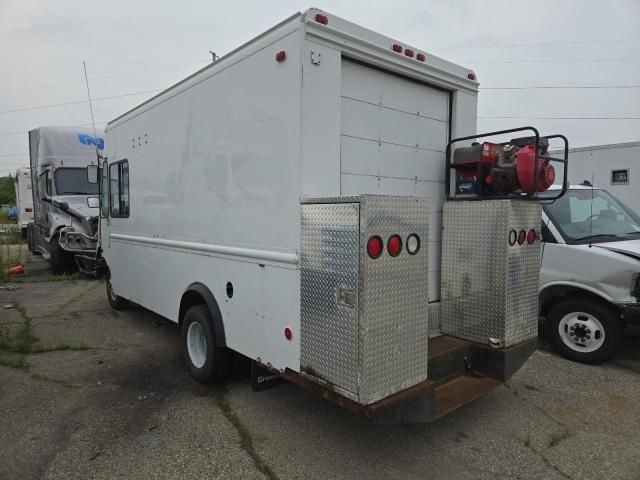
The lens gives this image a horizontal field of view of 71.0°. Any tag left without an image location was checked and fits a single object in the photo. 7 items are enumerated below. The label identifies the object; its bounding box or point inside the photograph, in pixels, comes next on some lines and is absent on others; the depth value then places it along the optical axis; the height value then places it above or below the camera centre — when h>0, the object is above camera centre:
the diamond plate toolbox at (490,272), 3.58 -0.57
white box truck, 2.71 -0.14
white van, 4.71 -0.81
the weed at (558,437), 3.39 -1.81
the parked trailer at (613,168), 10.70 +0.87
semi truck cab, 10.51 +0.29
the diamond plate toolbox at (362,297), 2.57 -0.57
